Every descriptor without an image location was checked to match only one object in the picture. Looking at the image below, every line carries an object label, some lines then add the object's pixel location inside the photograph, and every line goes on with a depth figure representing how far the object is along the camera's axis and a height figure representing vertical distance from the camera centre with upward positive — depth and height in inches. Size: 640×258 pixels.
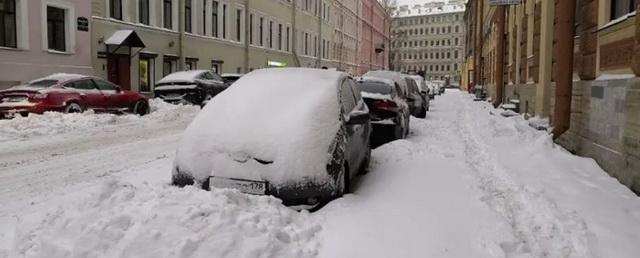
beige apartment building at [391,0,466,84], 4717.0 +440.7
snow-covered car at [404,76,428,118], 675.9 -13.4
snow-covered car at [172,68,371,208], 198.5 -20.6
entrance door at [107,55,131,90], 868.6 +26.7
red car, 507.2 -10.6
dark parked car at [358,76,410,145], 418.3 -18.9
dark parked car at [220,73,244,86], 919.8 +17.3
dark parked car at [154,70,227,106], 775.7 -2.2
